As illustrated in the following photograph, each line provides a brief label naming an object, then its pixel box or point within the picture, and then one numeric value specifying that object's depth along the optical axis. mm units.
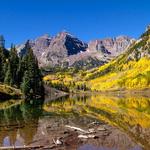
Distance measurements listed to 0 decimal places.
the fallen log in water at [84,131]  30225
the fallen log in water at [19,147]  23881
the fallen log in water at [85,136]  27959
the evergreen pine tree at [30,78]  82994
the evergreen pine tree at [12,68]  86327
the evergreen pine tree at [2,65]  89865
